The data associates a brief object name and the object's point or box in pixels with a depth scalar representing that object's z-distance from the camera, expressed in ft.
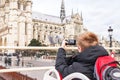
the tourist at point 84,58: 3.57
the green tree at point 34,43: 101.57
